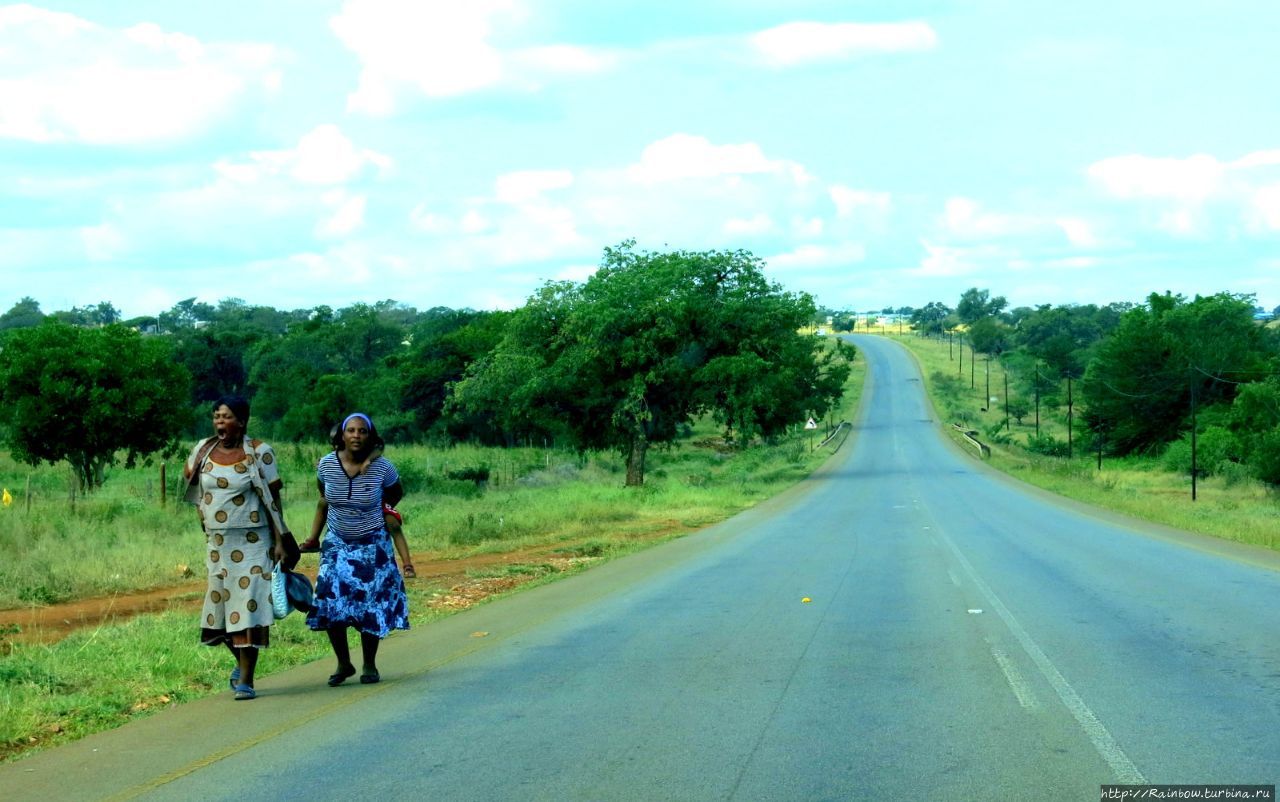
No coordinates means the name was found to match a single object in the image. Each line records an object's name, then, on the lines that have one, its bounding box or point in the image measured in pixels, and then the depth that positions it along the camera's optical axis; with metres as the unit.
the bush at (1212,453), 73.25
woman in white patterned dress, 8.42
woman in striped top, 8.88
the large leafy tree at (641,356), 47.50
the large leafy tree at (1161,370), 92.19
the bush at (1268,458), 60.41
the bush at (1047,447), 98.50
